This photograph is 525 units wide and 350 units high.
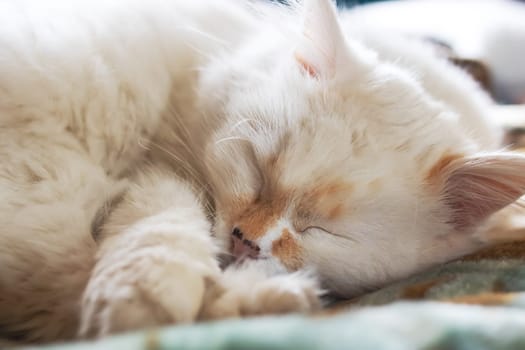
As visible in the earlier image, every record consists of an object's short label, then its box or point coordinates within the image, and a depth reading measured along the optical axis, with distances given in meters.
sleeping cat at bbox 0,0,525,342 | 0.35
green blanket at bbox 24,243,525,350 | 0.29
